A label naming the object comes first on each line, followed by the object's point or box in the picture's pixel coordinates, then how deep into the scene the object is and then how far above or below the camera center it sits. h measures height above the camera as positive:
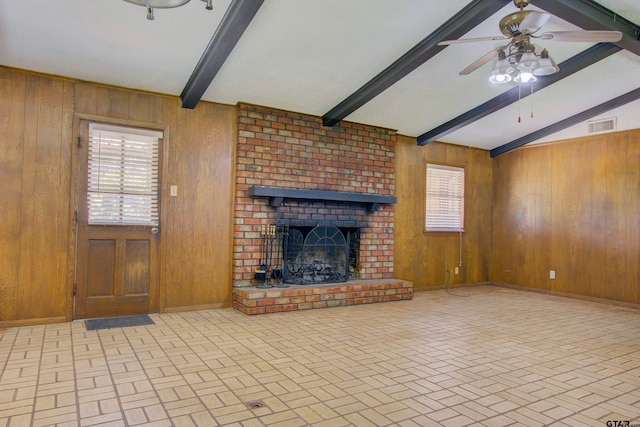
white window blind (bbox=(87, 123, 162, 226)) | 4.16 +0.47
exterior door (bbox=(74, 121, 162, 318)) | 4.11 -0.03
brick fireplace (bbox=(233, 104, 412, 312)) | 4.84 +0.55
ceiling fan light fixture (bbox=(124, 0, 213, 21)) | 2.32 +1.27
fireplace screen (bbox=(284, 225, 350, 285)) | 5.06 -0.44
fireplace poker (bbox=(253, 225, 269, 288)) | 4.82 -0.46
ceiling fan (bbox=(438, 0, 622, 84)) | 2.73 +1.33
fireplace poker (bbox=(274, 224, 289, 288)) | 4.97 -0.37
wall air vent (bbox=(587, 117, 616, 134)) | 5.48 +1.43
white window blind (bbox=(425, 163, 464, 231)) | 6.50 +0.45
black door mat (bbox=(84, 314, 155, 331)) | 3.87 -1.04
